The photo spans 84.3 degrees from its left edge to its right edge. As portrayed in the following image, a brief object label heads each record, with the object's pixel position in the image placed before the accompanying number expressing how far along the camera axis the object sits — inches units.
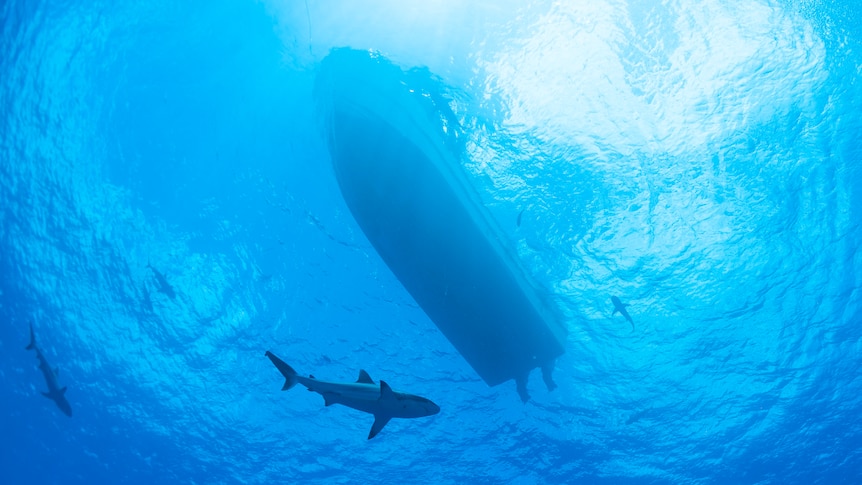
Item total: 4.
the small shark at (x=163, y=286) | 575.9
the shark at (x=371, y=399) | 213.5
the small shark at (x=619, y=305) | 473.7
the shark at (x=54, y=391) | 513.3
